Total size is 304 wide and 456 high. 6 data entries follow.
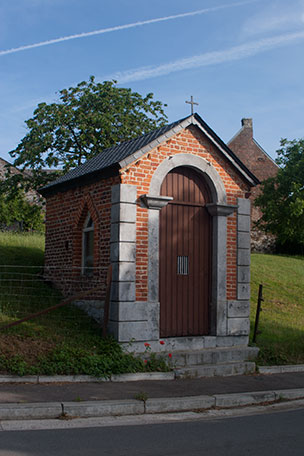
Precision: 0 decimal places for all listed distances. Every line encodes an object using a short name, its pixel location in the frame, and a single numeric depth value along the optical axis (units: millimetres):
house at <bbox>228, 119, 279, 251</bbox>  37750
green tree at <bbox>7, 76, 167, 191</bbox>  21938
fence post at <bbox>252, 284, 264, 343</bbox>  11609
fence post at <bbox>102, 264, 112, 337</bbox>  9766
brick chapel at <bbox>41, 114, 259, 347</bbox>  9961
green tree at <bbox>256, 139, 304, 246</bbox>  24577
